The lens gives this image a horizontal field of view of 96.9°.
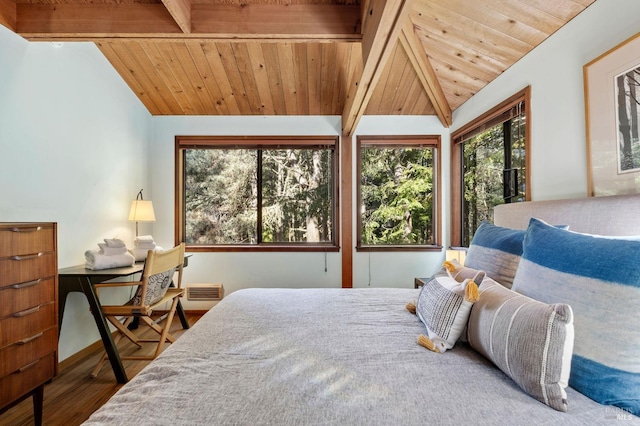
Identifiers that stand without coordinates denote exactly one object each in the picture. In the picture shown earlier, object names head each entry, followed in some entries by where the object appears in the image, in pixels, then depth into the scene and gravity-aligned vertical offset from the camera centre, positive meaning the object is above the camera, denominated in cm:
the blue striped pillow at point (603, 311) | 73 -27
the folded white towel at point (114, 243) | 228 -19
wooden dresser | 134 -46
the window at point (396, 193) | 335 +28
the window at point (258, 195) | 338 +28
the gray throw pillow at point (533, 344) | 76 -38
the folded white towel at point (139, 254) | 259 -32
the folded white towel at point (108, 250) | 225 -24
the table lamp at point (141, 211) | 282 +8
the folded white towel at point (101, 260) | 215 -32
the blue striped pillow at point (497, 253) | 133 -19
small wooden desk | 194 -53
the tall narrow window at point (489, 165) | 213 +47
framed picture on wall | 127 +46
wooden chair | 200 -57
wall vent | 323 -84
